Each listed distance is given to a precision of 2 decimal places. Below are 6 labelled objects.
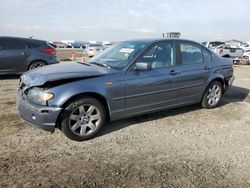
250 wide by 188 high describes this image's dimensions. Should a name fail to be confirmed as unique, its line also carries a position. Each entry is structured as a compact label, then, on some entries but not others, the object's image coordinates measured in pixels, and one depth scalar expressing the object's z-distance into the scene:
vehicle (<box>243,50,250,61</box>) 15.67
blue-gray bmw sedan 3.12
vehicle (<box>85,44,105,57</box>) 19.53
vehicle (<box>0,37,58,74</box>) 7.27
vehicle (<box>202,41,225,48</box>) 16.44
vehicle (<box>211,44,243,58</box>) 14.90
